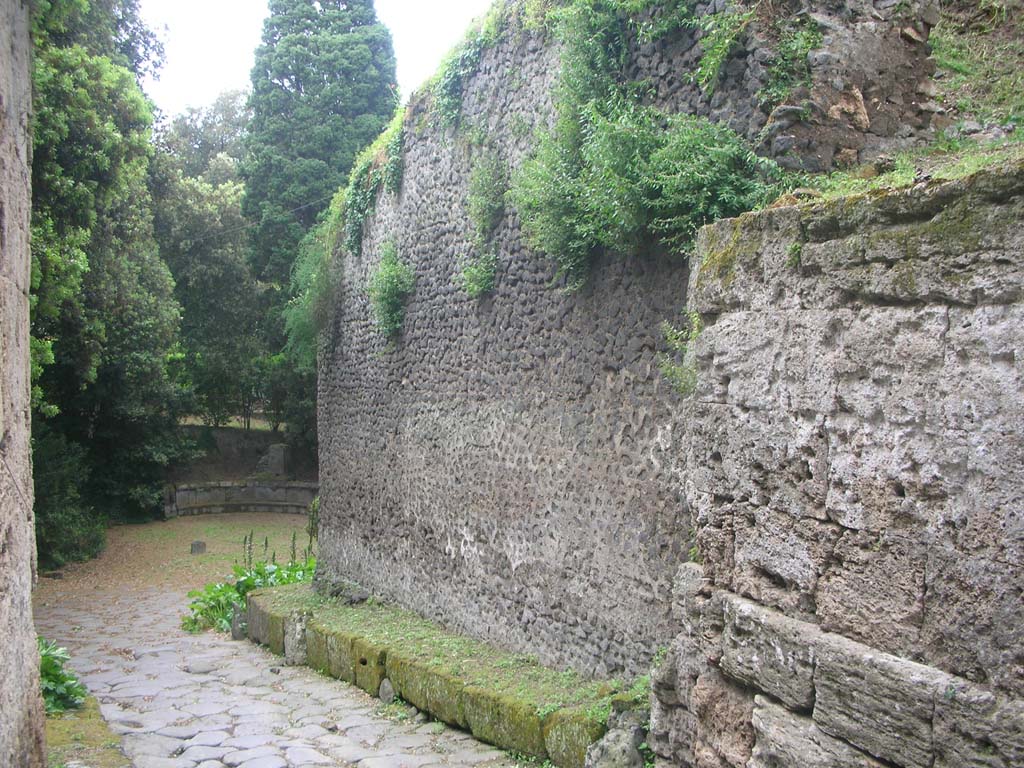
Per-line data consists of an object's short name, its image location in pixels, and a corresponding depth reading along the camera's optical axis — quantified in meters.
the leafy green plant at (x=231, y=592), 12.60
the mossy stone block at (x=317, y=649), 9.50
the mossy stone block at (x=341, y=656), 8.90
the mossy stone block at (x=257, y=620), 11.14
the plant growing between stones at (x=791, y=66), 5.08
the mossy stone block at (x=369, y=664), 8.35
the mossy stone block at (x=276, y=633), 10.53
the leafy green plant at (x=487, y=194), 8.12
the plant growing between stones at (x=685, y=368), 3.50
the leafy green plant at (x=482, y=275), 8.20
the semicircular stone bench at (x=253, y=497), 23.97
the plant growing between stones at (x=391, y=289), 10.09
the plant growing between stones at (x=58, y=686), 6.54
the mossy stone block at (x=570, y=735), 5.66
